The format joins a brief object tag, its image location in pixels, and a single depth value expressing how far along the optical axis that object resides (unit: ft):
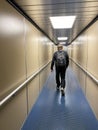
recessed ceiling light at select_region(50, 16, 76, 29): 12.89
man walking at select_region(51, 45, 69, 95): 16.83
